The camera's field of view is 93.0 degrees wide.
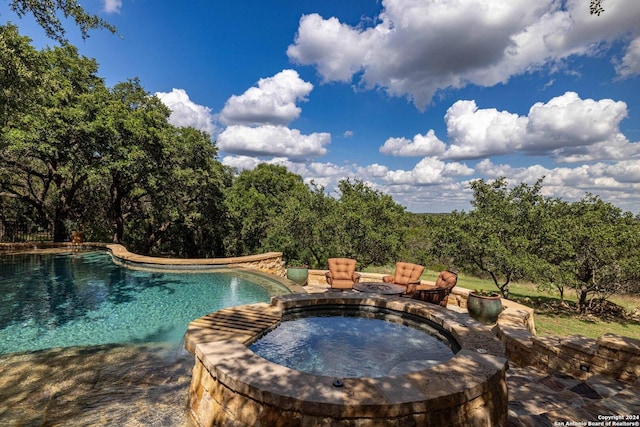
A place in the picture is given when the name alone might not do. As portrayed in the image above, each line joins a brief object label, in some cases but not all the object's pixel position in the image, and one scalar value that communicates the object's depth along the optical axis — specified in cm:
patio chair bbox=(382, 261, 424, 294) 990
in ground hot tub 264
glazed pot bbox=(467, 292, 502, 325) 754
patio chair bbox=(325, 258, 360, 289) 1010
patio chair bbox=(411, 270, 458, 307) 782
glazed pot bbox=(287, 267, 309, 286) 1099
